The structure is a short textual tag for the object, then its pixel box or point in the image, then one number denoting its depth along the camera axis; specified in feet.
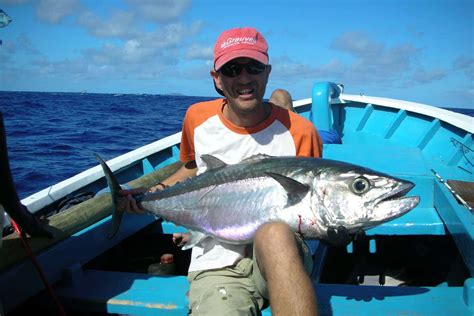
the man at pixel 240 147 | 5.94
